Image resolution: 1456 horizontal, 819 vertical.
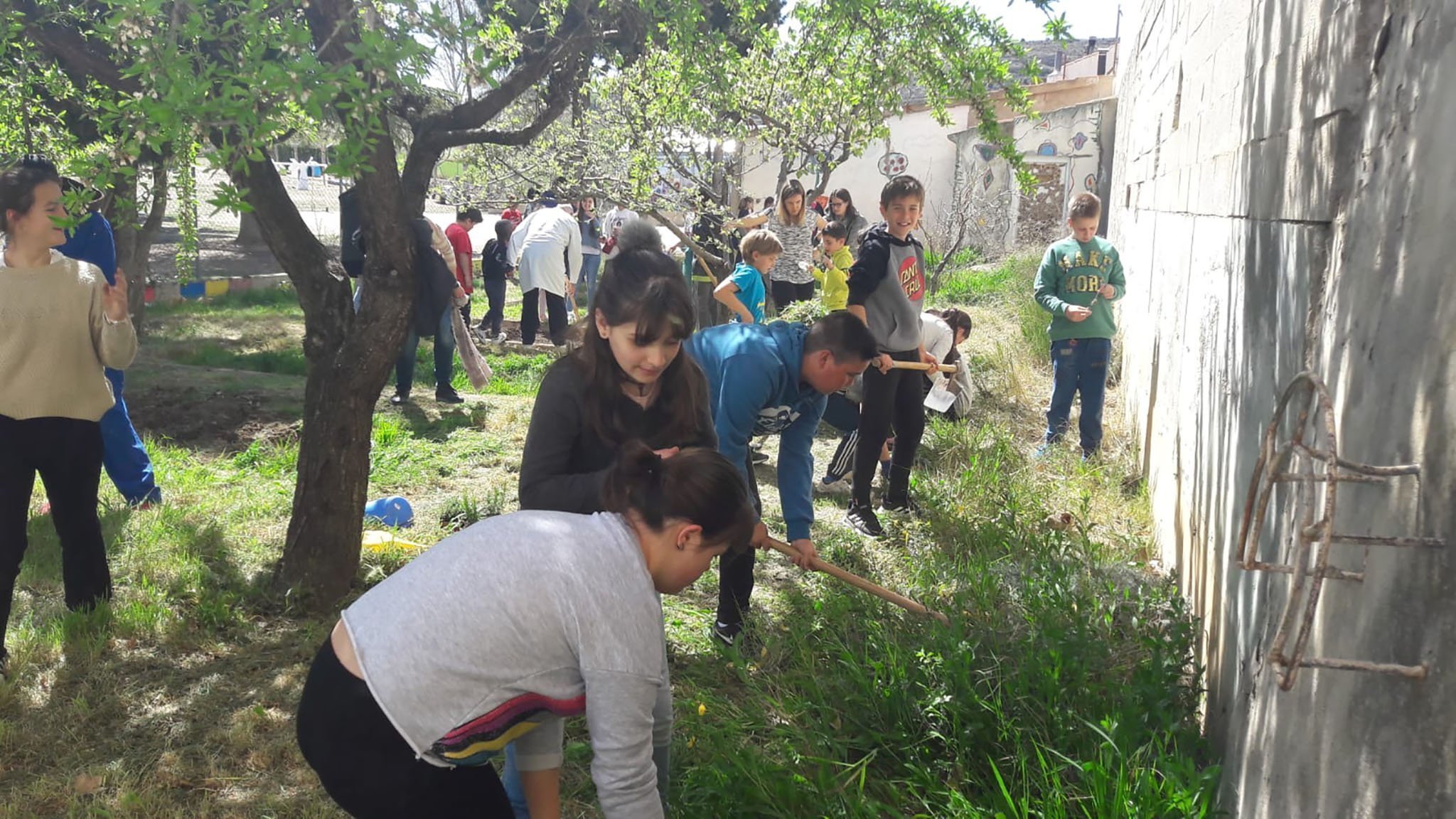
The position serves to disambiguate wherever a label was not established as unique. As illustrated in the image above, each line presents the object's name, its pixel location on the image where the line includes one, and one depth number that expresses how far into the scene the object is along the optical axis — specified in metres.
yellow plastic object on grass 4.86
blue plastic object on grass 5.44
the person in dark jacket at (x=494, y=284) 12.23
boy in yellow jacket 7.22
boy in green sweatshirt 6.31
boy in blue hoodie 3.45
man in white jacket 11.17
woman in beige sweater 3.52
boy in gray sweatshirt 5.27
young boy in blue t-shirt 6.84
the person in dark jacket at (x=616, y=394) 2.64
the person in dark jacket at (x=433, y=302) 7.81
